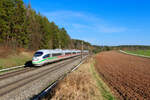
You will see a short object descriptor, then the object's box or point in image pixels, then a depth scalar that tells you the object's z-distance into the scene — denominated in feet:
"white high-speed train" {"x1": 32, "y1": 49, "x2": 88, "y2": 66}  61.23
